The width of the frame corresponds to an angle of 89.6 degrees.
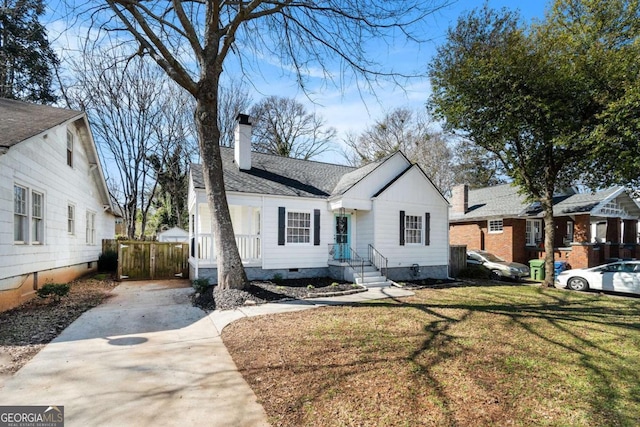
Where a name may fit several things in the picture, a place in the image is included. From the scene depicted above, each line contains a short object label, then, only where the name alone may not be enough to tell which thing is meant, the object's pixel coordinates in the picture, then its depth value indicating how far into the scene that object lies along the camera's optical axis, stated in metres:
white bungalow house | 11.93
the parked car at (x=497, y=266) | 15.66
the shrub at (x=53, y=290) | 8.01
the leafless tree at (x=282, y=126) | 30.03
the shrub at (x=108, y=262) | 15.80
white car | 11.66
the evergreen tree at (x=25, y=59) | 17.80
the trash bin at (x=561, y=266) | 16.47
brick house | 16.91
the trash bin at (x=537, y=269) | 15.19
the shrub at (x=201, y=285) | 9.75
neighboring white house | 7.57
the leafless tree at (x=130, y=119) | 19.16
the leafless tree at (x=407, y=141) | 29.72
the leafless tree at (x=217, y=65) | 8.62
